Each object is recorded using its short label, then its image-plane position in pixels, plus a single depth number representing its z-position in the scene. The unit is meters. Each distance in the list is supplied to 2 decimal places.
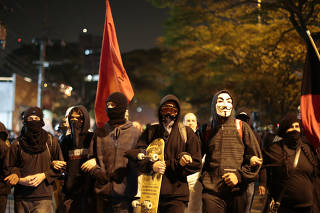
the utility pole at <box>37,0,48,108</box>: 28.33
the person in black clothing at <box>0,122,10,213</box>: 6.81
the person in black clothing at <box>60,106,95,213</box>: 7.07
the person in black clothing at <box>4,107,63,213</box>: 6.72
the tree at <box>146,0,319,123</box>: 19.39
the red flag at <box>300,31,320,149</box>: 7.85
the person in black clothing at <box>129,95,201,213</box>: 5.96
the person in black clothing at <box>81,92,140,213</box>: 6.26
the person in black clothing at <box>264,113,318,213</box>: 6.86
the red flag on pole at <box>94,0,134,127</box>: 8.75
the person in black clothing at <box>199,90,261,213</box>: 6.33
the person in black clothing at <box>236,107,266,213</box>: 6.77
